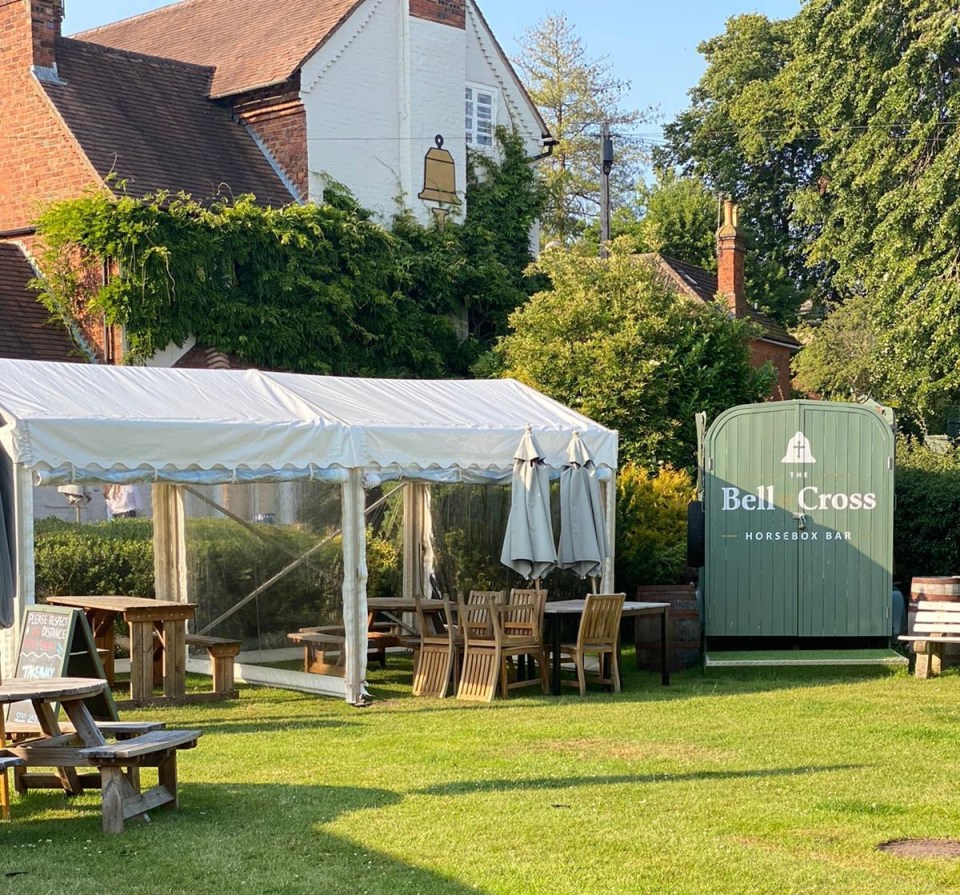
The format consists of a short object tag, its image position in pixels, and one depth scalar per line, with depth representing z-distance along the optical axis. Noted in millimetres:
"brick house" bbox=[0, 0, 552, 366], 22797
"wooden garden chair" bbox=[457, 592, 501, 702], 13242
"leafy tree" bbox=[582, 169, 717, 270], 43844
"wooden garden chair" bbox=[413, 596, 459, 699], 13547
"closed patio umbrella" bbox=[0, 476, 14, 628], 9781
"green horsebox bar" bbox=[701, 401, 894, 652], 14953
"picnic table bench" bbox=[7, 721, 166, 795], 8562
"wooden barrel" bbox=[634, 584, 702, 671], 15094
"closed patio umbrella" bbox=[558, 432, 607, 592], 14102
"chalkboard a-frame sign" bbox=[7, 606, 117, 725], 9055
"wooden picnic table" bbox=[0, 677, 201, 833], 7840
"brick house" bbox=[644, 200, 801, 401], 35844
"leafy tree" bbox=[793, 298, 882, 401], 35594
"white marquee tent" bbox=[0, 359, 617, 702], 11281
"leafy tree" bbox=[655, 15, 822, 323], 42781
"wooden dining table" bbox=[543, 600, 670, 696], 13570
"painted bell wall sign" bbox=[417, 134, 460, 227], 26594
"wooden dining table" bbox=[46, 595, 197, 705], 13203
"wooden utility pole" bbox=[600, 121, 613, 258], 28397
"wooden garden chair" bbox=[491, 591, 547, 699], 13312
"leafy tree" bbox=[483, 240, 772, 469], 19812
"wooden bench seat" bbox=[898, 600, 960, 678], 14281
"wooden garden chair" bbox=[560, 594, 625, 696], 13438
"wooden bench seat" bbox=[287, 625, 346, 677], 13688
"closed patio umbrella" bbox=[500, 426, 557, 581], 13766
